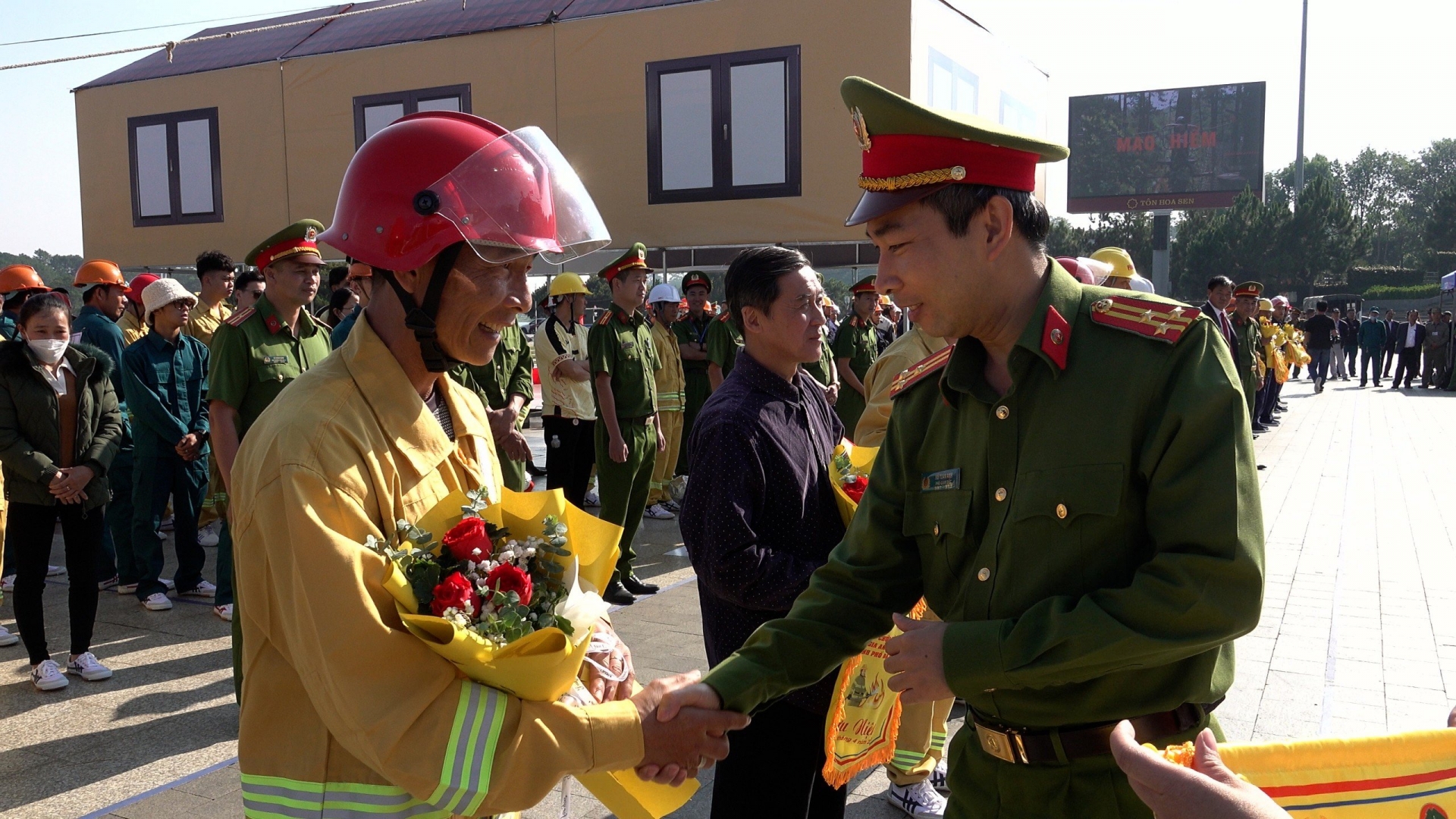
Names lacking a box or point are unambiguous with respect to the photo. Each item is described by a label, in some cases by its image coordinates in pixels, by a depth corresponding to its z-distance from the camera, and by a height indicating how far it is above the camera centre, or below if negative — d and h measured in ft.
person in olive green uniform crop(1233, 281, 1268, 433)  46.24 -1.39
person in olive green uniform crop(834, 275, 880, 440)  36.47 -2.03
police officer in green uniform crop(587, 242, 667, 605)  24.49 -3.02
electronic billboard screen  113.91 +16.80
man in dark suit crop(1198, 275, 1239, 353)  42.19 -0.04
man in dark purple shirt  10.00 -2.26
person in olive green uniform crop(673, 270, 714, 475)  38.81 -1.80
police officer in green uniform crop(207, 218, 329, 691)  17.25 -0.81
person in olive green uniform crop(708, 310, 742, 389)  33.22 -1.71
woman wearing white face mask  17.70 -2.89
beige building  42.83 +9.02
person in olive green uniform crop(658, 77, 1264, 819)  5.74 -1.26
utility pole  139.44 +27.57
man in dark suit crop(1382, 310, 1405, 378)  99.45 -4.14
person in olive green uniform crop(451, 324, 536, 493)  21.71 -2.26
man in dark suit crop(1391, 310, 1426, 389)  88.84 -4.43
